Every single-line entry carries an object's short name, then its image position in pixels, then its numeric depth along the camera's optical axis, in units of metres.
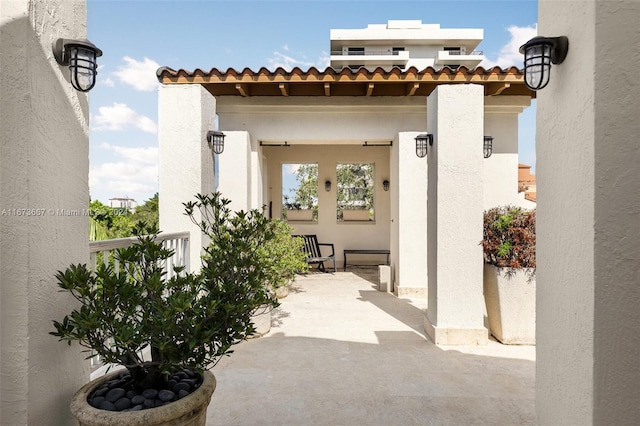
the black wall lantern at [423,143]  4.09
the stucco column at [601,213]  1.34
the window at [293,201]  9.64
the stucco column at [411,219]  5.91
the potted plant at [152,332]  1.48
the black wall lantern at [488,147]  5.48
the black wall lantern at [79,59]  1.58
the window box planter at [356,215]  9.52
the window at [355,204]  9.54
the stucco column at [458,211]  3.76
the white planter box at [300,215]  9.62
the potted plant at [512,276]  3.57
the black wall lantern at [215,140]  4.11
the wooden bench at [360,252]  9.04
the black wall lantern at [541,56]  1.60
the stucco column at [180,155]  3.88
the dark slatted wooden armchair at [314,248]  8.82
